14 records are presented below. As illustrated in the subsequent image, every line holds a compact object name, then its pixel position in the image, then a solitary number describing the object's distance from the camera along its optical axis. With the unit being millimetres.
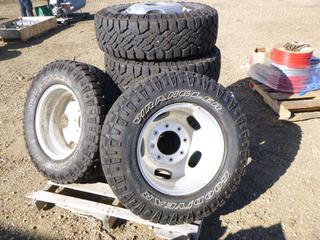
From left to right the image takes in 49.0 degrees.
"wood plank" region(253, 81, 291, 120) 4586
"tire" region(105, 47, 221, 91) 3299
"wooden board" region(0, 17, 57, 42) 8531
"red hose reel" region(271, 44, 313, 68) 4816
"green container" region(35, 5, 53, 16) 10375
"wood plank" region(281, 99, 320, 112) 4609
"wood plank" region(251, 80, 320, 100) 4832
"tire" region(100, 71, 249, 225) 2678
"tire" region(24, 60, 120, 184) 2971
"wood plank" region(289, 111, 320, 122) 4656
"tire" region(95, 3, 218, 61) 3135
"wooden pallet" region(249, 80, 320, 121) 4609
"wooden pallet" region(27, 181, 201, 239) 2789
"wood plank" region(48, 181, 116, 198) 3111
